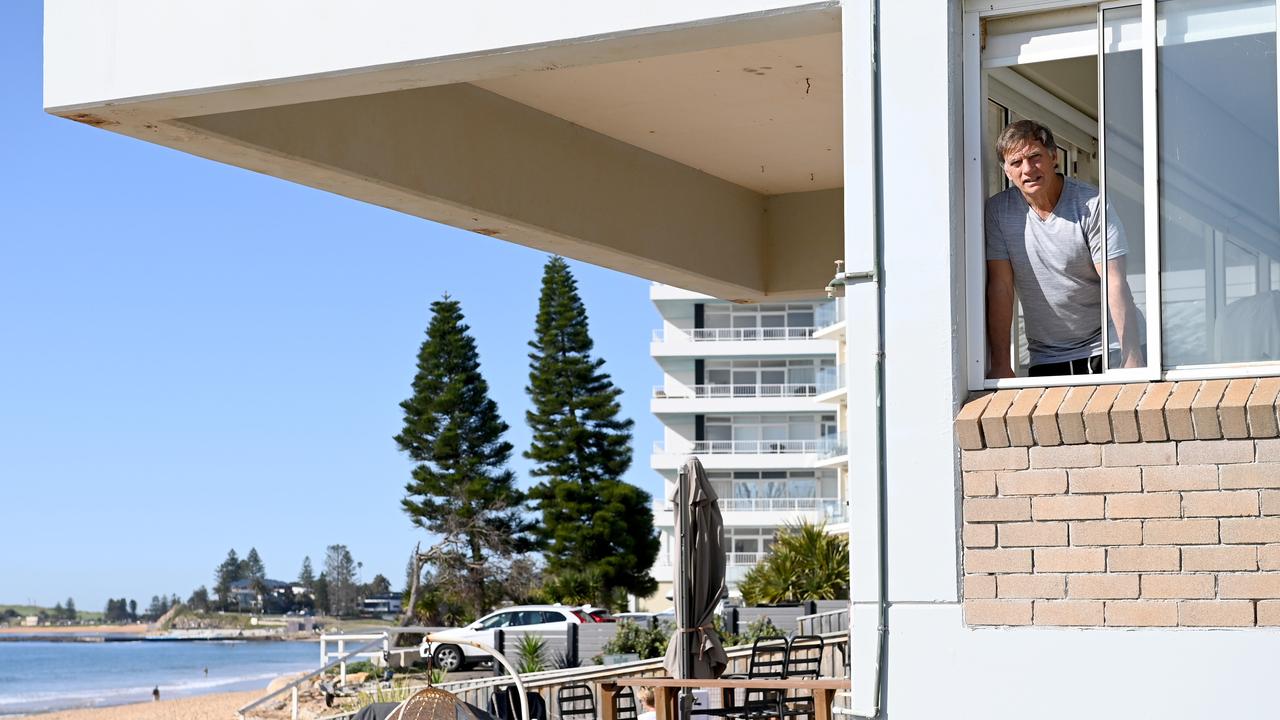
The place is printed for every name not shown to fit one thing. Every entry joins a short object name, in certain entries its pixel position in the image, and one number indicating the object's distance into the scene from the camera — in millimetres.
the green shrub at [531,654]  21878
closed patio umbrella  10438
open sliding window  4645
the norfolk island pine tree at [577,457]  55031
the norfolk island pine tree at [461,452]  56094
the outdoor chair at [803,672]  9641
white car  29828
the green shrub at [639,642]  21750
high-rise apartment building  66125
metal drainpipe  4902
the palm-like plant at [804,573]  33938
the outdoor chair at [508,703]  9220
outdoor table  7159
